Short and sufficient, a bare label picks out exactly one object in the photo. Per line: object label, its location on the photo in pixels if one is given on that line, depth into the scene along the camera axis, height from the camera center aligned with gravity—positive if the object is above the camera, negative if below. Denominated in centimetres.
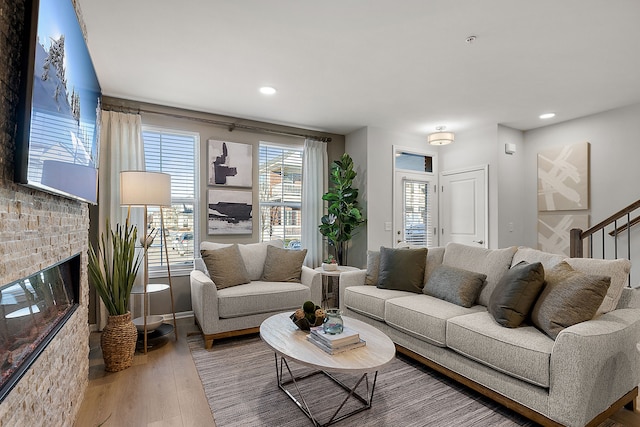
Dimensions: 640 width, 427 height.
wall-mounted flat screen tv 113 +47
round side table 412 -86
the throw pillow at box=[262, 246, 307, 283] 371 -52
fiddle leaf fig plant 465 +14
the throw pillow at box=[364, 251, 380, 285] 347 -52
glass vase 205 -65
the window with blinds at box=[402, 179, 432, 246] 518 +11
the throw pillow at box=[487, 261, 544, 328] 213 -50
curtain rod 366 +122
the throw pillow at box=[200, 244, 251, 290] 336 -50
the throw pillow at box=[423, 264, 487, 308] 269 -55
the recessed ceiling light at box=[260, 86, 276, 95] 344 +135
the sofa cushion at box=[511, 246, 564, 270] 239 -29
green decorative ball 229 -61
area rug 197 -119
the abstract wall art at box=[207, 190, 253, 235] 421 +9
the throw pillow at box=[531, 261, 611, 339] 192 -49
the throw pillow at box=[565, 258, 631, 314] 208 -37
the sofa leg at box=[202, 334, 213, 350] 305 -112
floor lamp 302 +26
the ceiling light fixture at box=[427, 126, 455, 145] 449 +110
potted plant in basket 260 -69
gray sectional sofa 173 -77
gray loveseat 308 -73
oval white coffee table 178 -77
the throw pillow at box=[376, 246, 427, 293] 319 -50
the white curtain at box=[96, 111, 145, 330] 355 +60
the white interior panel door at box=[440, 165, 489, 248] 480 +19
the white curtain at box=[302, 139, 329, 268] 484 +29
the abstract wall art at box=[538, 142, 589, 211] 429 +56
